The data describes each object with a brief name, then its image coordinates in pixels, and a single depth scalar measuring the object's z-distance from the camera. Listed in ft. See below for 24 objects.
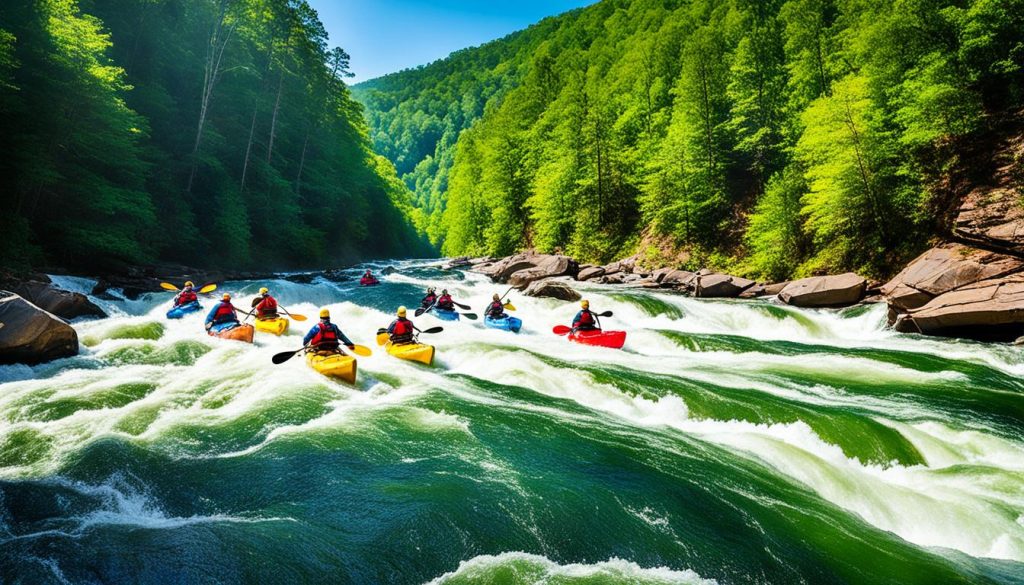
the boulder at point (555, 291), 64.03
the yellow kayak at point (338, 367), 27.68
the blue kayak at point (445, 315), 51.65
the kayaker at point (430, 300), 54.54
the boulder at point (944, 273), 44.39
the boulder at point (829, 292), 56.24
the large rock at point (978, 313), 39.65
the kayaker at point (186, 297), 47.62
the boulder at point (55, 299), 40.14
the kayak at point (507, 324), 49.42
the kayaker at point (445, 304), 52.75
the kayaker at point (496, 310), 50.49
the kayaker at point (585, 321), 44.47
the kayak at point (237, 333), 37.19
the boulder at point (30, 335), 27.30
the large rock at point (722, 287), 69.56
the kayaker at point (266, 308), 44.65
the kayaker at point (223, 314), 40.24
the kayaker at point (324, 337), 31.73
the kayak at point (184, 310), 45.66
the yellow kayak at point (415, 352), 34.14
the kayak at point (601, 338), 42.24
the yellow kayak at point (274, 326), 42.50
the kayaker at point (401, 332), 36.29
